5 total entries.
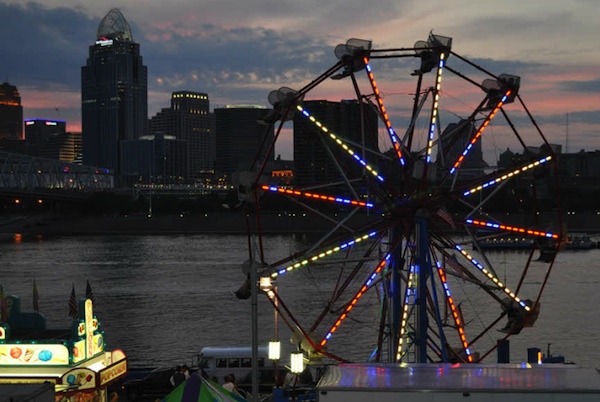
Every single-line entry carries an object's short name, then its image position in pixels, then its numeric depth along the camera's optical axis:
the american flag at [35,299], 26.36
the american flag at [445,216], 25.55
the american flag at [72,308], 24.62
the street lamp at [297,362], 23.23
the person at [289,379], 25.29
